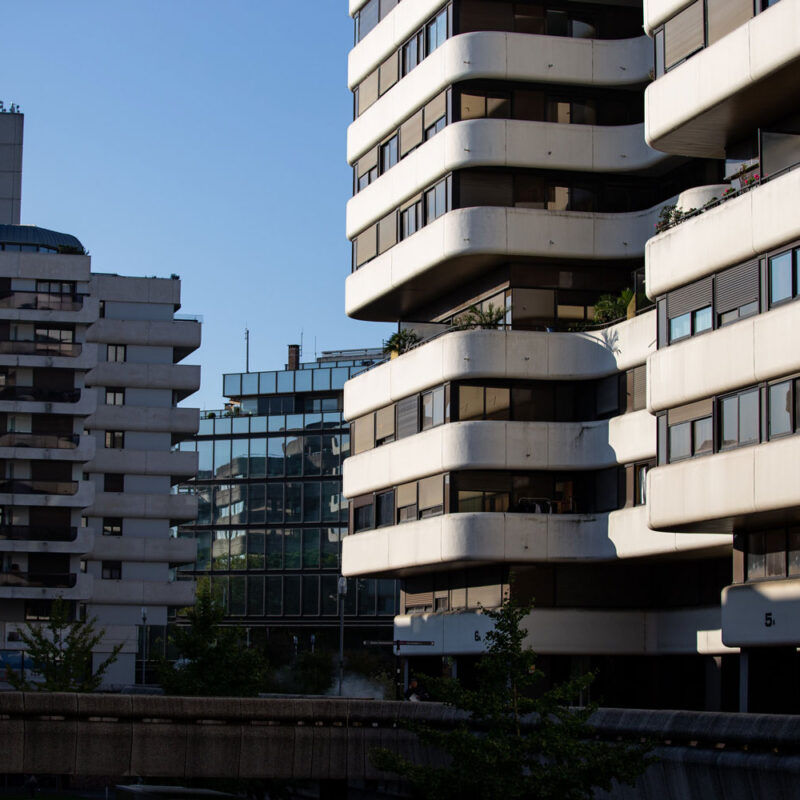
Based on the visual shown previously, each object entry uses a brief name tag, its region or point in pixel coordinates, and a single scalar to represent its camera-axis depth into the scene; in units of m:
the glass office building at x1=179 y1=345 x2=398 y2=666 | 122.88
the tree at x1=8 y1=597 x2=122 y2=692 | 60.84
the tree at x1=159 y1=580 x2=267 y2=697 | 54.06
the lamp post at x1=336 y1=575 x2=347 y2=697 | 68.53
